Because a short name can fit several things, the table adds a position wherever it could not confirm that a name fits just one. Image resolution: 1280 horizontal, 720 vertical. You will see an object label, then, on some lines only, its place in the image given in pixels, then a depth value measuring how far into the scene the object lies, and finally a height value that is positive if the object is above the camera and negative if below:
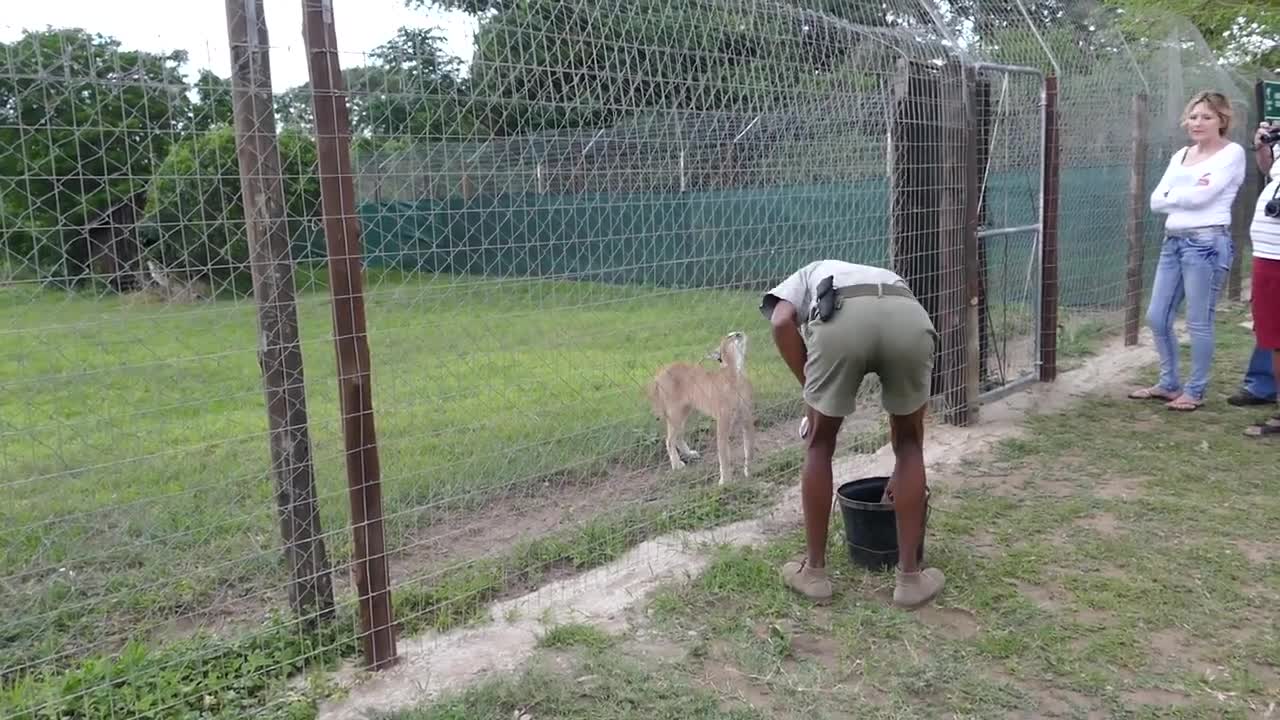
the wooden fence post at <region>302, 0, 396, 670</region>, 2.82 -0.27
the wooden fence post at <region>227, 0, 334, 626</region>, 2.78 -0.21
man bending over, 3.32 -0.52
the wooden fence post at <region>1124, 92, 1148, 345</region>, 8.32 -0.09
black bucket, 3.80 -1.23
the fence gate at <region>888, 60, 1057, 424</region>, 5.61 -0.06
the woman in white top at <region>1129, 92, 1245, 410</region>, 6.00 -0.26
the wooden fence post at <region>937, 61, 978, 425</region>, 5.69 -0.16
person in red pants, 5.36 -0.46
